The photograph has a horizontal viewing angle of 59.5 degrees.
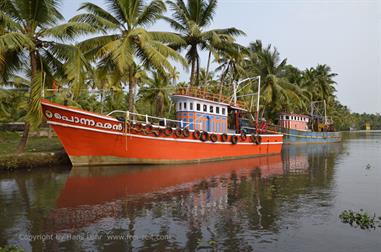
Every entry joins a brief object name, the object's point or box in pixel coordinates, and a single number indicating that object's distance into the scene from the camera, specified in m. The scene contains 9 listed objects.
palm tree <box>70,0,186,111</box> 21.23
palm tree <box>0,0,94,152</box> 17.73
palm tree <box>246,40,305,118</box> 44.62
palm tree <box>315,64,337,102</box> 65.00
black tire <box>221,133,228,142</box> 25.17
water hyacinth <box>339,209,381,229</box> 9.49
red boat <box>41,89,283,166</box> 19.09
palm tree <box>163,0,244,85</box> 27.53
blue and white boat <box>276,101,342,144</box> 47.28
